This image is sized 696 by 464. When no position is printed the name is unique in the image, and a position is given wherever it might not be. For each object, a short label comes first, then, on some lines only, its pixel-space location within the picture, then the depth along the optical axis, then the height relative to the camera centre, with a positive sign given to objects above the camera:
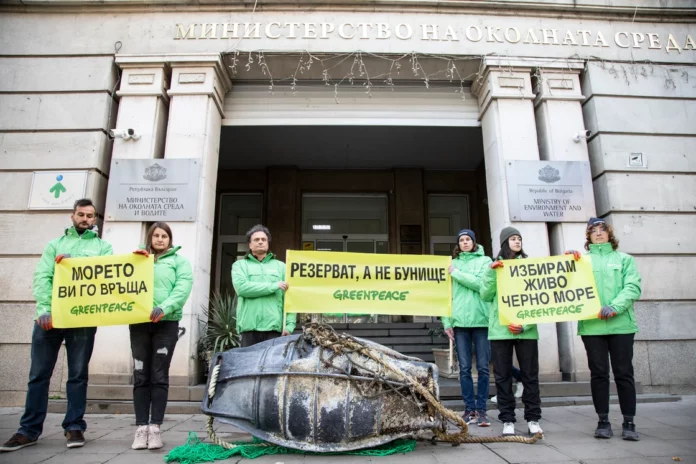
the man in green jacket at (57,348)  3.87 -0.16
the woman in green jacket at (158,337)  3.77 -0.06
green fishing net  3.33 -0.95
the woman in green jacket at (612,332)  3.98 -0.04
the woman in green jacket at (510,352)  4.03 -0.23
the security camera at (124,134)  6.88 +3.10
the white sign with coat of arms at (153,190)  6.70 +2.16
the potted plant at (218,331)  6.34 -0.02
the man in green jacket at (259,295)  4.33 +0.34
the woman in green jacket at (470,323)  4.67 +0.06
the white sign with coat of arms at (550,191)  6.85 +2.16
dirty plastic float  3.35 -0.52
